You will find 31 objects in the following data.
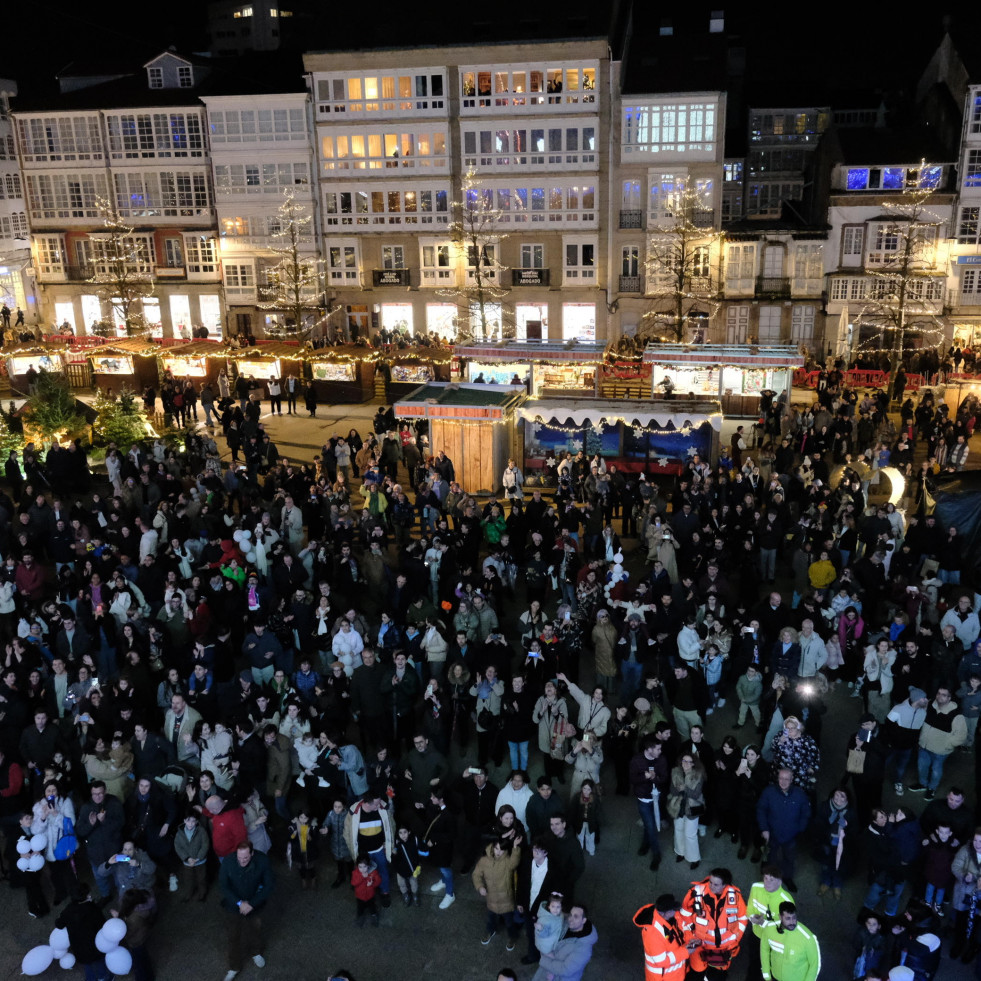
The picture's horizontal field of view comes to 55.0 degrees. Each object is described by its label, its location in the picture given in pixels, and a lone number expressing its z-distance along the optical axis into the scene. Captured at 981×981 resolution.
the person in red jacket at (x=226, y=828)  8.99
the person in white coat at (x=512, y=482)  18.39
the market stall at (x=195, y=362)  32.66
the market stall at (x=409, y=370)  31.48
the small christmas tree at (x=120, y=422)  21.98
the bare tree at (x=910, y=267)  37.31
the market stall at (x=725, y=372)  25.22
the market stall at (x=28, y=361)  32.78
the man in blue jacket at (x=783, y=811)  8.89
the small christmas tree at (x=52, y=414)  22.55
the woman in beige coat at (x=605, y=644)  11.59
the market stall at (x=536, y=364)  26.39
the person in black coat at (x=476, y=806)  9.18
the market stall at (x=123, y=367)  32.84
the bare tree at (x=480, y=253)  39.72
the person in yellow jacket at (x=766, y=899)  7.54
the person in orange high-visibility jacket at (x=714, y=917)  7.68
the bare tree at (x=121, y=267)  43.22
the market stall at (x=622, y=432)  21.11
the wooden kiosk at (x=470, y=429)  20.50
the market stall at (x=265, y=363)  31.95
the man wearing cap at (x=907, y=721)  10.16
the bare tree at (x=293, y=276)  41.25
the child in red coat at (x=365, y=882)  8.94
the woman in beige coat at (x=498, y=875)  8.43
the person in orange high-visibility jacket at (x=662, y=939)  7.49
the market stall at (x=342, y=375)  31.72
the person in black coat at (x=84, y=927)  8.20
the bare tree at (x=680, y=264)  38.16
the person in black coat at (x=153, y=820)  9.25
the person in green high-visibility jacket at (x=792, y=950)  7.25
